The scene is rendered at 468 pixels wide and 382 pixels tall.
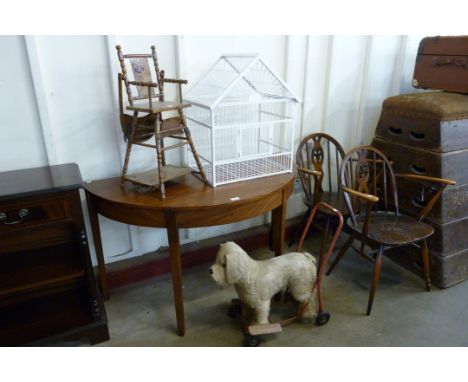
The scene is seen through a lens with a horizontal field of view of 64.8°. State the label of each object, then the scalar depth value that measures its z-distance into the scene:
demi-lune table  1.71
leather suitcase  2.43
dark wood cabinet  1.58
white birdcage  1.87
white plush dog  1.78
